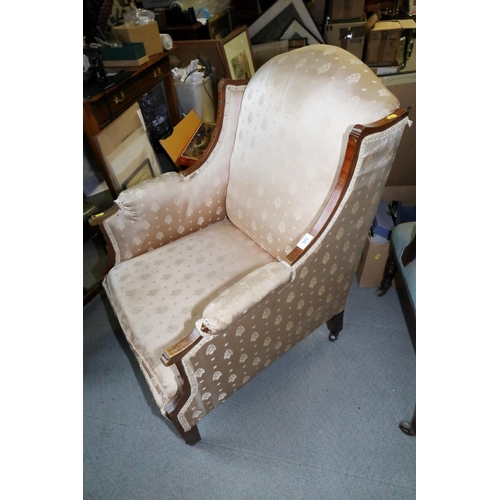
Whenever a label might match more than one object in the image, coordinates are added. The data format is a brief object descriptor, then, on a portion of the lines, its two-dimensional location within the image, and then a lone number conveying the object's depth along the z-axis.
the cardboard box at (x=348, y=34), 2.19
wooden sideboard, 1.26
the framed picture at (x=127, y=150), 1.40
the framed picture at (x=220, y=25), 2.04
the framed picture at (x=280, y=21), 2.18
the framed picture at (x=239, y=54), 1.87
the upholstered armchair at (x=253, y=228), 0.89
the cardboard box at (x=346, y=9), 2.16
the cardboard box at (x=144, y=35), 1.50
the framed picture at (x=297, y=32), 2.20
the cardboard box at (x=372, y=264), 1.51
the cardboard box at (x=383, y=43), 2.19
